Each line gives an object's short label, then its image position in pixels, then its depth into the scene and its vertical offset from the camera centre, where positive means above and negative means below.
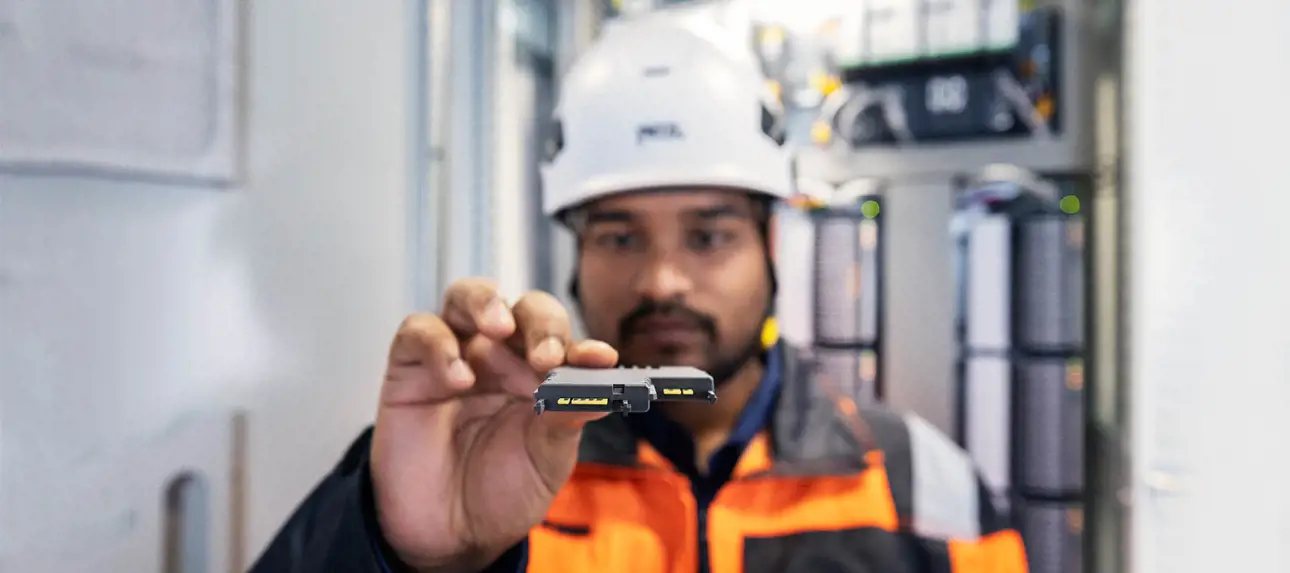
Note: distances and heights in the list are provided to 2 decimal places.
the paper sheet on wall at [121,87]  0.42 +0.14
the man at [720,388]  0.67 -0.10
